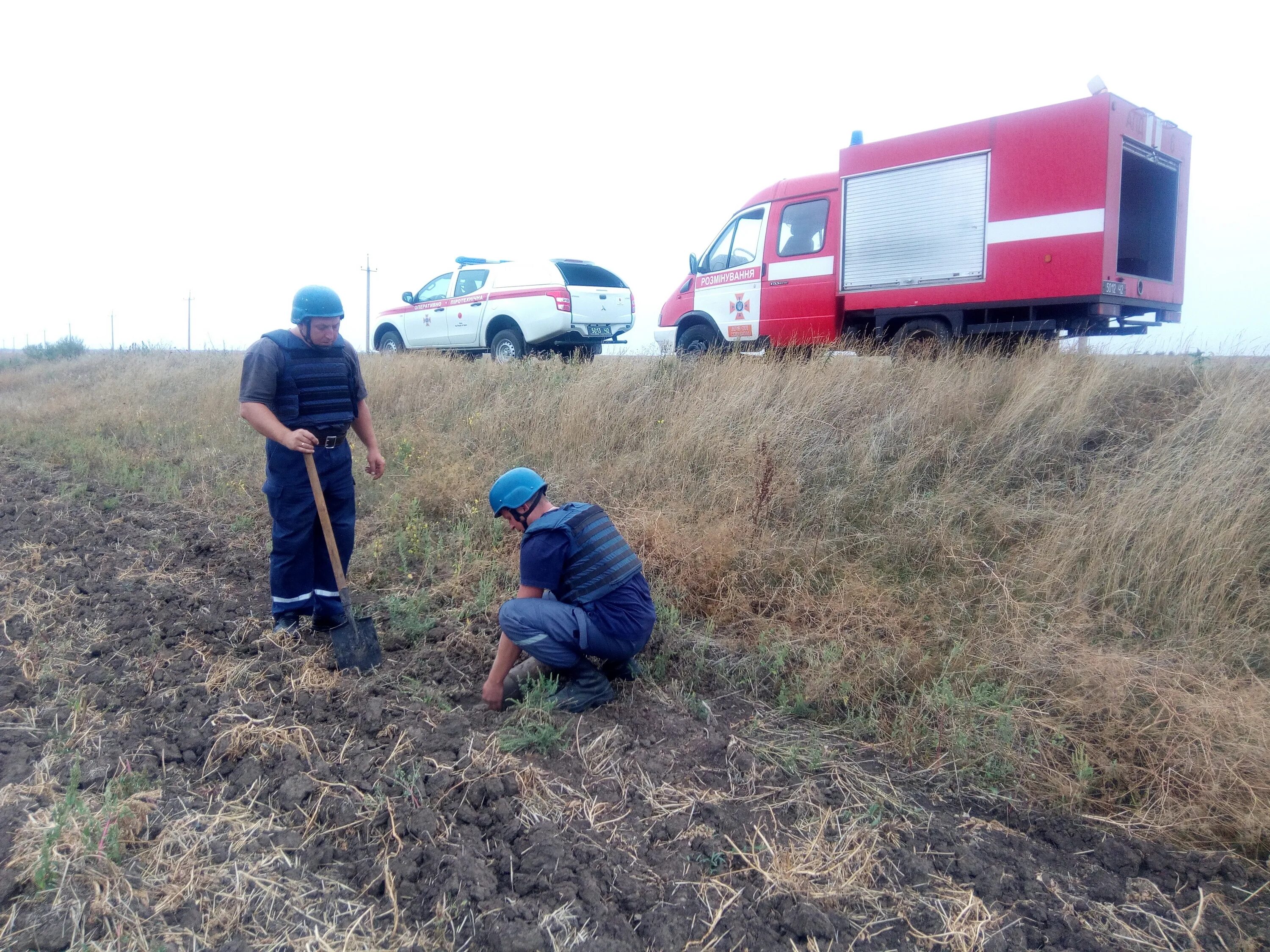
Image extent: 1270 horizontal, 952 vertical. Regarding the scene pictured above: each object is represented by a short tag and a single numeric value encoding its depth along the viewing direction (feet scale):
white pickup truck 35.88
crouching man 11.67
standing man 13.38
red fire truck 23.57
